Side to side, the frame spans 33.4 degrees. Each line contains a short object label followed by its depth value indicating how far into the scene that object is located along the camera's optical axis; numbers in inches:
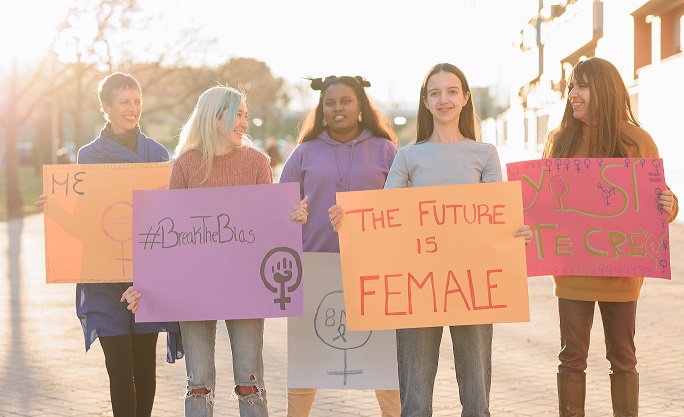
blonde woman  202.5
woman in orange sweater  218.7
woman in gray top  200.2
